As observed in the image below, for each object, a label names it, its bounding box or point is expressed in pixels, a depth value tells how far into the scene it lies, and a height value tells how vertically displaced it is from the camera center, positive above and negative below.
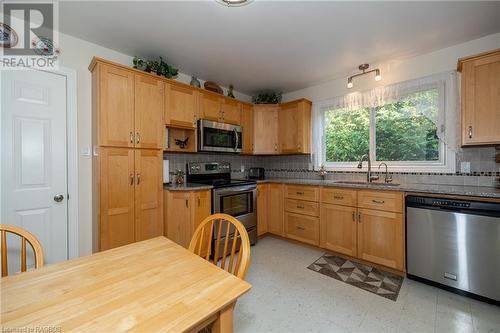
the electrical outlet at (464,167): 2.27 -0.03
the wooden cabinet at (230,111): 3.17 +0.84
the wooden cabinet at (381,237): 2.19 -0.78
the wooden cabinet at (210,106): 2.90 +0.84
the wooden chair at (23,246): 0.97 -0.38
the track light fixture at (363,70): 2.68 +1.26
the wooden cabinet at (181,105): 2.55 +0.76
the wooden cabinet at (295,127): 3.39 +0.63
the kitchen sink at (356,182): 2.58 -0.23
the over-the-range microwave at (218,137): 2.84 +0.41
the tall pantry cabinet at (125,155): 2.05 +0.12
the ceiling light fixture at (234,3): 1.64 +1.28
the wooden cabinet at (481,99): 1.92 +0.61
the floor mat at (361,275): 1.97 -1.15
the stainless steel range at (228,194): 2.66 -0.37
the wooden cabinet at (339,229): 2.51 -0.79
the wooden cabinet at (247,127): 3.48 +0.64
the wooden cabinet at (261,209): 3.24 -0.67
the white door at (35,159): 1.80 +0.06
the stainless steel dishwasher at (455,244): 1.71 -0.70
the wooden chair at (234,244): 0.89 -0.38
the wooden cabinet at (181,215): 2.42 -0.56
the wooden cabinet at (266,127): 3.66 +0.66
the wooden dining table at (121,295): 0.59 -0.43
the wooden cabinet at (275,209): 3.25 -0.68
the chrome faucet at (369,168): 2.83 -0.04
